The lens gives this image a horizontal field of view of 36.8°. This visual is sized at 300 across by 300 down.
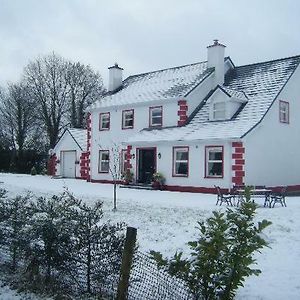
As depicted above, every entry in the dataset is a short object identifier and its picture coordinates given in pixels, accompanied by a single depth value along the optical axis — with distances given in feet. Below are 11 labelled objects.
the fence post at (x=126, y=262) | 20.89
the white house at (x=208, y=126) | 79.97
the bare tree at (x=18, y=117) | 191.42
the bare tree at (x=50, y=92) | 190.60
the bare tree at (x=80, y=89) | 195.72
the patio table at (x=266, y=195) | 57.41
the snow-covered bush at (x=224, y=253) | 19.69
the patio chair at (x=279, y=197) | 57.64
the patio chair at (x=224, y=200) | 58.89
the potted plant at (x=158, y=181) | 87.51
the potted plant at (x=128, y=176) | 93.71
